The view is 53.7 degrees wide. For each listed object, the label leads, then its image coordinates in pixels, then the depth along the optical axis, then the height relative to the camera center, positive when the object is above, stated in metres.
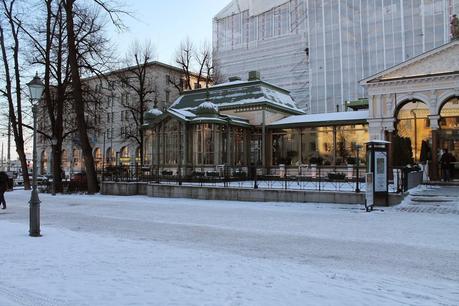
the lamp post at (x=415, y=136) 26.52 +1.63
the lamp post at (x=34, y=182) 11.31 -0.39
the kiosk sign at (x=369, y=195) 15.45 -1.05
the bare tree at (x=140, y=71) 42.75 +8.97
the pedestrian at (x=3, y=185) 19.22 -0.74
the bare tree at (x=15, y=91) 32.06 +5.50
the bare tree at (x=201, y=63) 51.38 +11.84
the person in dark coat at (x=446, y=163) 22.75 +0.02
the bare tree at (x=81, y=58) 26.27 +6.57
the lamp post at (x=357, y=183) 17.48 -0.74
